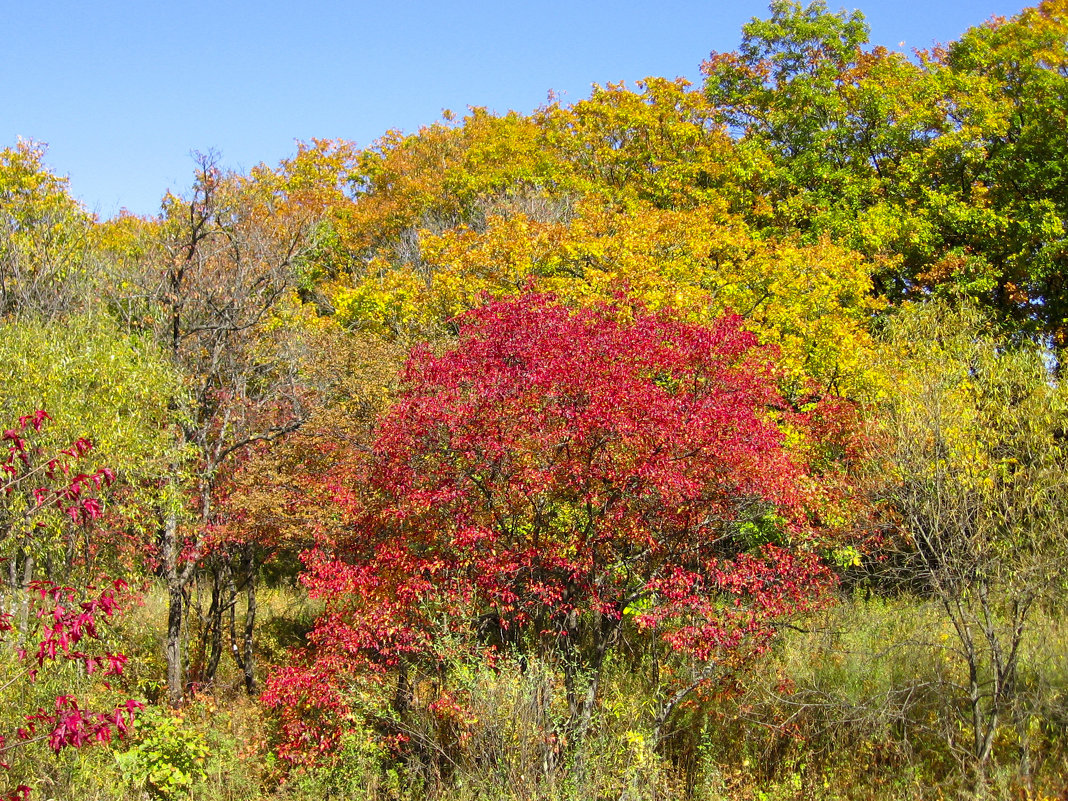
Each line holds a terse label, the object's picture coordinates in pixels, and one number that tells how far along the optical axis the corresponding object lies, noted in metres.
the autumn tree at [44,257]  17.64
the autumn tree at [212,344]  13.65
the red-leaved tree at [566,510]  9.80
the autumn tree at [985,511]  9.88
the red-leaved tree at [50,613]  5.81
